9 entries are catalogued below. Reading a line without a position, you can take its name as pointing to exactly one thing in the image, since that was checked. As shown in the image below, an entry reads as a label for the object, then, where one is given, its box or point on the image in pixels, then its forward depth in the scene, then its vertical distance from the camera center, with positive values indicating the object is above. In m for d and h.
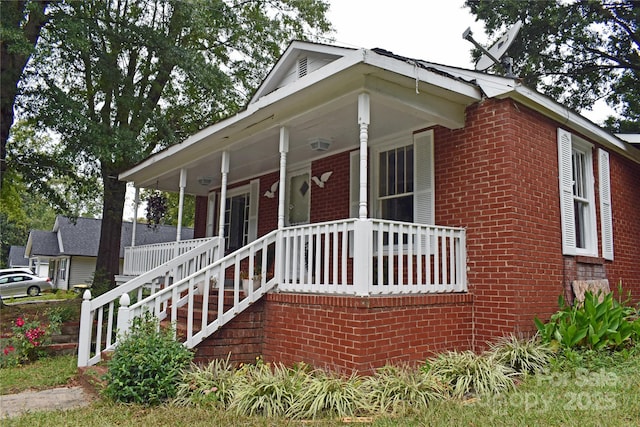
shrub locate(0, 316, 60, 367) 7.29 -1.16
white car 26.75 -0.92
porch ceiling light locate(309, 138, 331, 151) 7.86 +2.14
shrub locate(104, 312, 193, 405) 4.88 -0.98
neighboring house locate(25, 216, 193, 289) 31.97 +1.81
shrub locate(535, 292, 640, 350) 5.84 -0.54
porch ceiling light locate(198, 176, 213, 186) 11.26 +2.15
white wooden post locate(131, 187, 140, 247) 11.71 +1.56
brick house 5.53 +0.82
